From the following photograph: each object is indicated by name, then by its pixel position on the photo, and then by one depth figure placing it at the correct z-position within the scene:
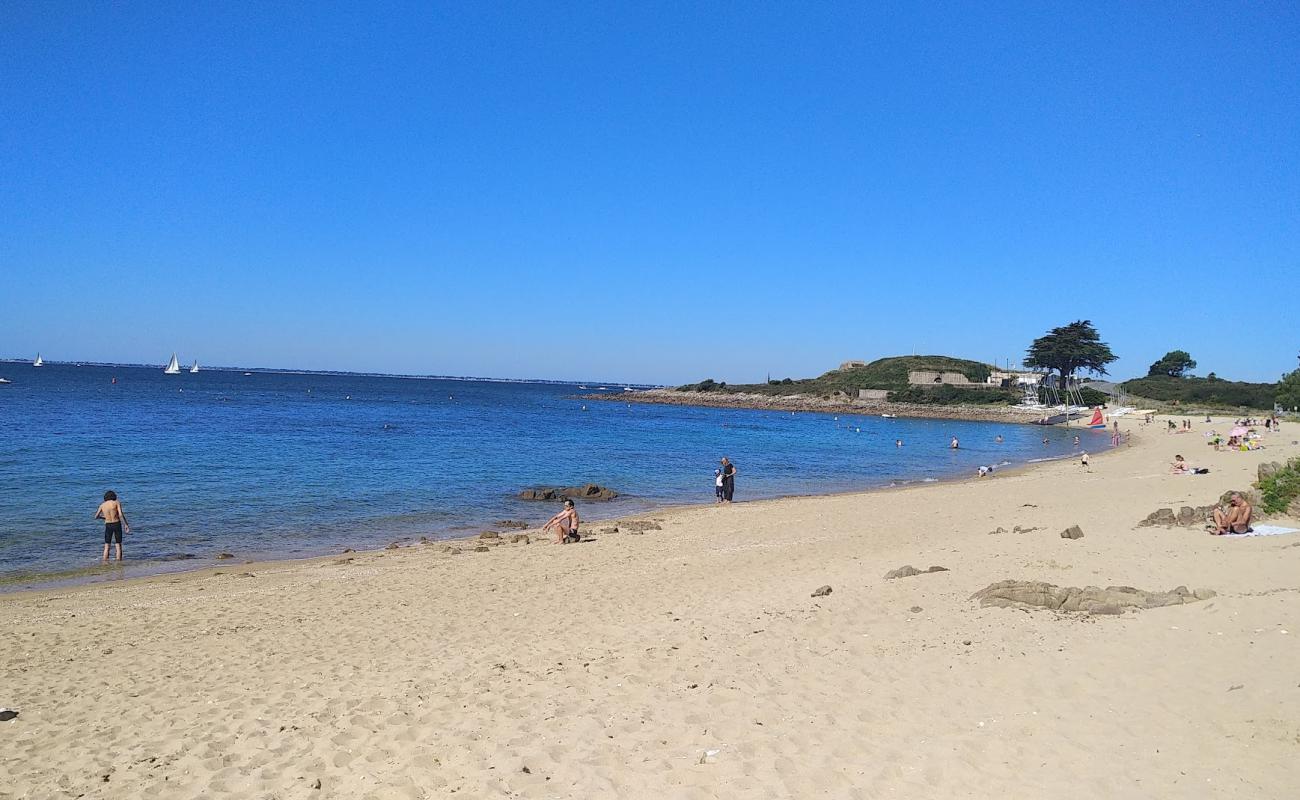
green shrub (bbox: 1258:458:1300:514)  14.70
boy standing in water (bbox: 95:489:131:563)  15.29
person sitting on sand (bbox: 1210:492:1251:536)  12.84
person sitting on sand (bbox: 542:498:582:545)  17.20
